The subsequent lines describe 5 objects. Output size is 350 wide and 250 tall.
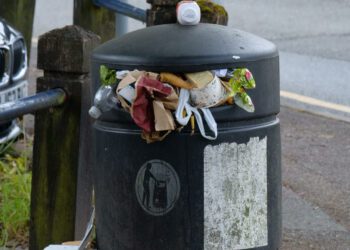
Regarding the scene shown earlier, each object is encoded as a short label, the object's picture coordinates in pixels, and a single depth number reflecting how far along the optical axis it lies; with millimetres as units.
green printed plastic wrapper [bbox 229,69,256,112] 6363
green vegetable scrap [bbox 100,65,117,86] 6588
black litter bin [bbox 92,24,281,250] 6406
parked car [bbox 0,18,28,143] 12168
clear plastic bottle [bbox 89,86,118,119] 6584
